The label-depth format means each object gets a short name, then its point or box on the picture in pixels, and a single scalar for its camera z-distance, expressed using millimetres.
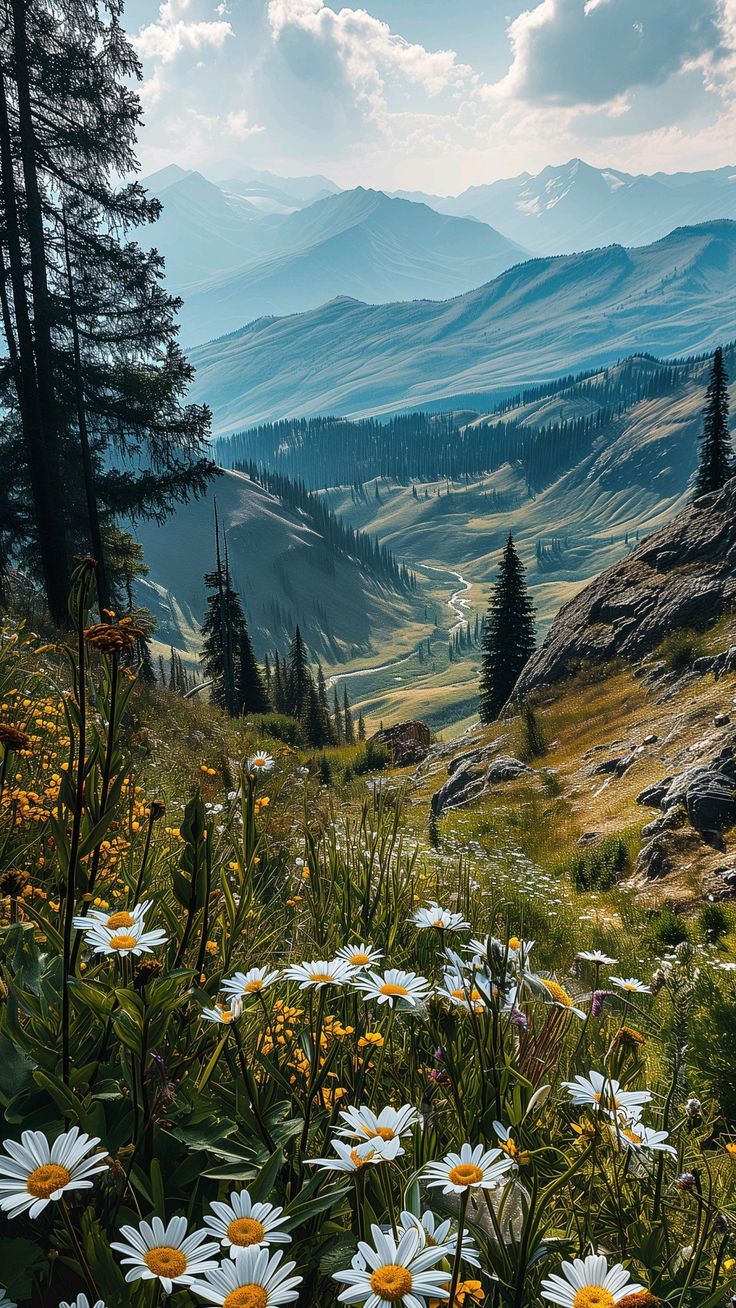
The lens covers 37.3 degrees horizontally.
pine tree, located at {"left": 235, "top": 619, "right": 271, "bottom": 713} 38491
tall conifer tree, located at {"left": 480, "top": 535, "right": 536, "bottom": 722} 41120
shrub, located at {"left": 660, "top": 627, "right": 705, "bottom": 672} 20304
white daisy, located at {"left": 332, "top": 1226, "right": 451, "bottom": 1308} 436
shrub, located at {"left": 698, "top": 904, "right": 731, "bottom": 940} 6786
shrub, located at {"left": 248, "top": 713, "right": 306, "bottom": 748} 25271
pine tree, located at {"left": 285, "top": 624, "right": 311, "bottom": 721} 50639
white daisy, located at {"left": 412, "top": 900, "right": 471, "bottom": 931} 794
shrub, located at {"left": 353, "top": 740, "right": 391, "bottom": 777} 33889
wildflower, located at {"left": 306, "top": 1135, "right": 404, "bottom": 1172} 509
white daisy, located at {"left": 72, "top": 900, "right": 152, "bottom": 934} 618
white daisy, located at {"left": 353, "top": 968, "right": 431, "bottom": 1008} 668
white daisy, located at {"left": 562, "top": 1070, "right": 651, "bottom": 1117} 621
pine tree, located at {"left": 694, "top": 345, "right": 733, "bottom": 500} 46184
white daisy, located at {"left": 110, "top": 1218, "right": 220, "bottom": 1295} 448
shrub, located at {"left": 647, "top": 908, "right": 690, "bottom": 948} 6665
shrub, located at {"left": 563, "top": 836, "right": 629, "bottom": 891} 9941
